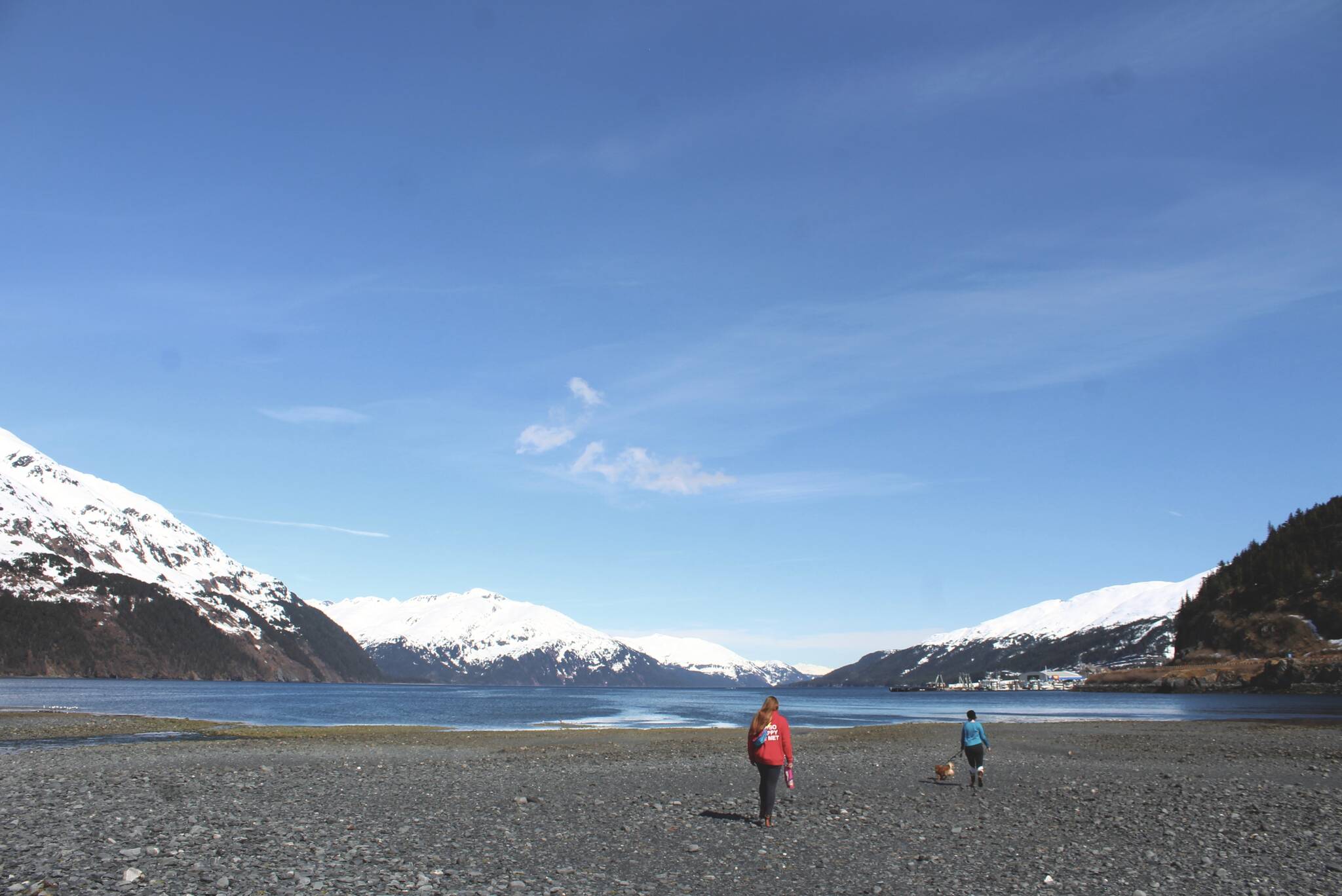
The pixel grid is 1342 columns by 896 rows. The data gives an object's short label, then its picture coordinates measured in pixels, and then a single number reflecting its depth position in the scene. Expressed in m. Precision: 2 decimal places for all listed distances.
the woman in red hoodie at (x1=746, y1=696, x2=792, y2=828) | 21.61
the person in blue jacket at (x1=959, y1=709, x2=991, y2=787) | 30.30
